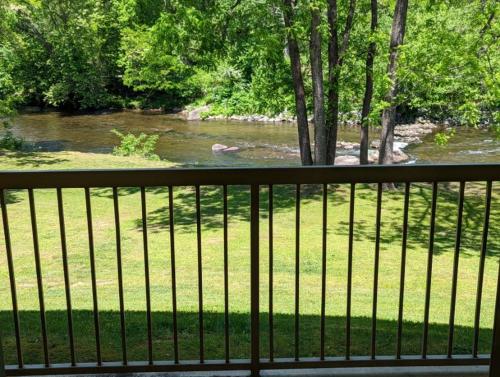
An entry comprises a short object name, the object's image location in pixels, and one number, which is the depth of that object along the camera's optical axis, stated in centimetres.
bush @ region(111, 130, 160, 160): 1408
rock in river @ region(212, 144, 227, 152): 1571
